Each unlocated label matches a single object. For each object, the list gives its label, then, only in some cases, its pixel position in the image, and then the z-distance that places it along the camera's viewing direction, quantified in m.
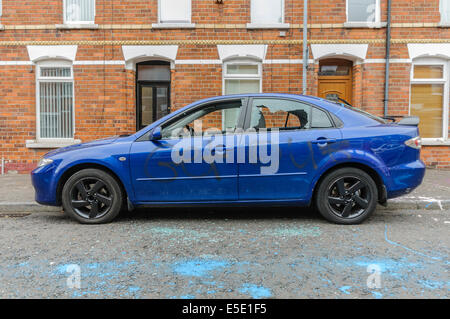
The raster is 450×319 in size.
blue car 4.75
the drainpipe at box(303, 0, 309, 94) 9.29
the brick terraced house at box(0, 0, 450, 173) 9.96
